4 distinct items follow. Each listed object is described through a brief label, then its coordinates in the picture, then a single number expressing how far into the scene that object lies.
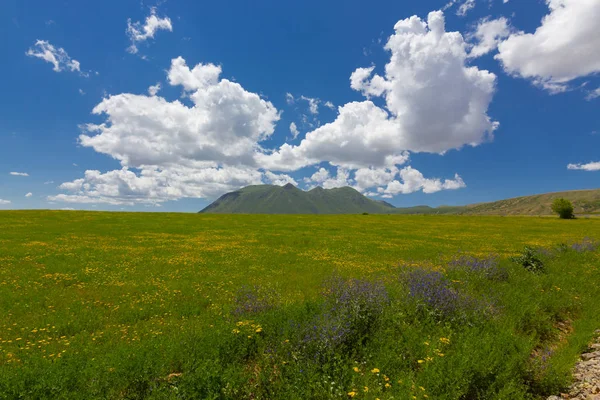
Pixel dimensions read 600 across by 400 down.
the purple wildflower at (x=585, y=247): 25.20
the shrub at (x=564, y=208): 88.44
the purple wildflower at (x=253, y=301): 11.85
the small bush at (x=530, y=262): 18.05
